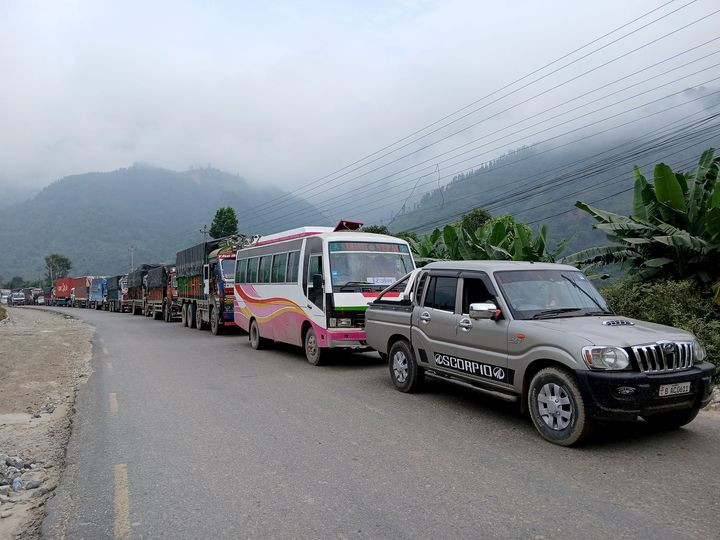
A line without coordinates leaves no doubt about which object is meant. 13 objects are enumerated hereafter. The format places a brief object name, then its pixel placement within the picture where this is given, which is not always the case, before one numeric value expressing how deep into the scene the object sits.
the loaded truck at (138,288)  34.88
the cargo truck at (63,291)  64.31
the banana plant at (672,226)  10.42
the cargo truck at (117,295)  42.13
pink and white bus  10.80
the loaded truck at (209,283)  19.28
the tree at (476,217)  45.83
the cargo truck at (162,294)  27.70
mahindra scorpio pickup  5.23
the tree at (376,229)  54.69
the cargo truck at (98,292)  51.42
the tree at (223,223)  65.19
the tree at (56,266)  125.88
